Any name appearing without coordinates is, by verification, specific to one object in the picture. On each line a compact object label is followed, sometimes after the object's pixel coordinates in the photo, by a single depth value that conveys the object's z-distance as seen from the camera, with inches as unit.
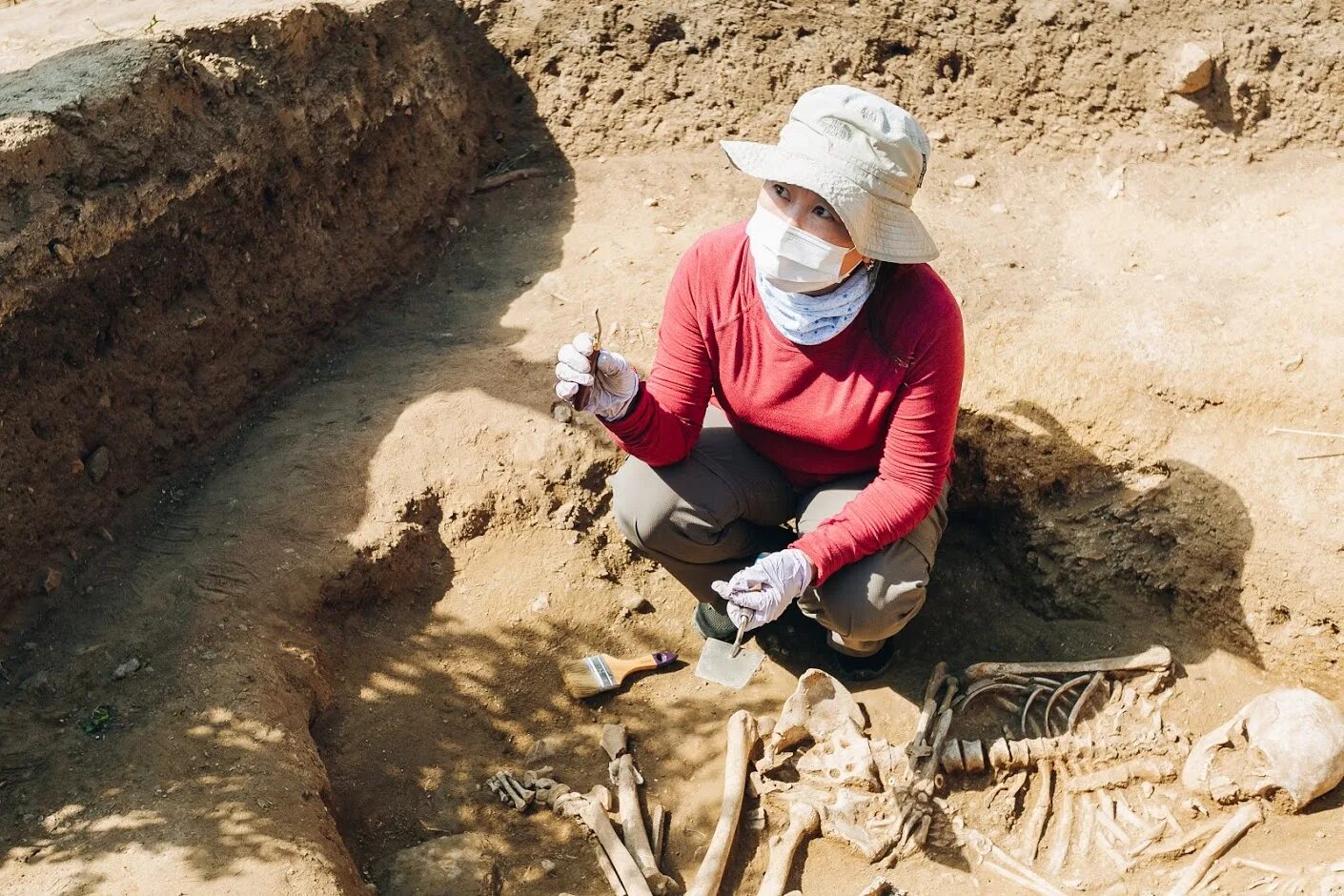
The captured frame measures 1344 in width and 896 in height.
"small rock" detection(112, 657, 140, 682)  132.0
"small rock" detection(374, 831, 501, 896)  122.4
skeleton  126.4
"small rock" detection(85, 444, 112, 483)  149.4
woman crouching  113.0
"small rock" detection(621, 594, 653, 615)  158.6
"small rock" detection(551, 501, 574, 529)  160.6
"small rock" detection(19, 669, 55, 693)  132.0
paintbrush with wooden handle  147.4
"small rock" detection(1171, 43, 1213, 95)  188.4
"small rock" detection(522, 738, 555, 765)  141.6
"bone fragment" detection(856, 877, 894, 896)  123.2
